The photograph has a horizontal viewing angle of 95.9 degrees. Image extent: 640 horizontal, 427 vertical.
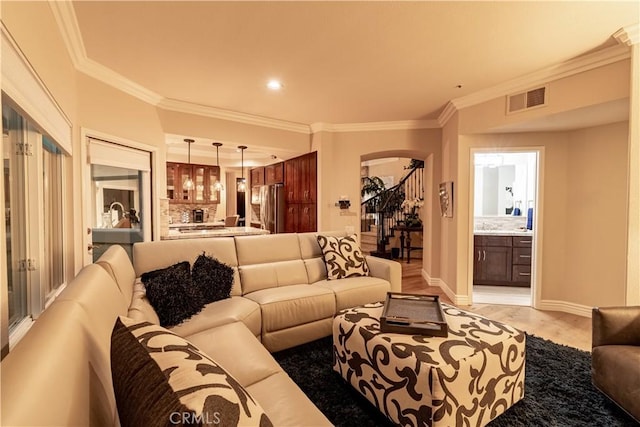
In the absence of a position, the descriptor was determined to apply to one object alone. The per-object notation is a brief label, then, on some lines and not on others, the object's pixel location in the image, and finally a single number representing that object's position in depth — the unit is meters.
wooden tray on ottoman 1.73
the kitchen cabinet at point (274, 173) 5.85
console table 6.77
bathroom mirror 5.45
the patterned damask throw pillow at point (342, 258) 3.16
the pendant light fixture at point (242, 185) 7.30
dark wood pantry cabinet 4.94
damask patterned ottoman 1.45
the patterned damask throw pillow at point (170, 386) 0.60
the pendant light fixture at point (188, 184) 6.86
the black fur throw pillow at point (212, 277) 2.43
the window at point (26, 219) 1.64
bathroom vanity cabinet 4.67
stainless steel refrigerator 5.64
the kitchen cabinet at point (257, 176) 6.77
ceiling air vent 3.03
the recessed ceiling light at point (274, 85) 3.26
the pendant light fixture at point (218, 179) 6.67
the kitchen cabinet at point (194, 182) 7.14
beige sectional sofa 0.67
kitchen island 4.16
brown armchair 1.64
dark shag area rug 1.72
